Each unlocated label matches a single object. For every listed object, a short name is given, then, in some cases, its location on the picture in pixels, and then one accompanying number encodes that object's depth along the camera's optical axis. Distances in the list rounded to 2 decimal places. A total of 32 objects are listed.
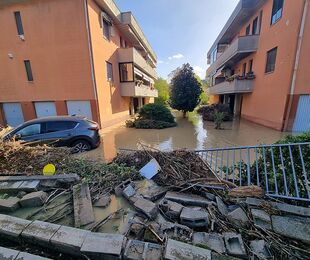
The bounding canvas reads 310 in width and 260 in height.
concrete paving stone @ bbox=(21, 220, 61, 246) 1.83
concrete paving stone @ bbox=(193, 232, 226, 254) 1.69
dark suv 5.86
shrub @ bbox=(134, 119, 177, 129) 12.37
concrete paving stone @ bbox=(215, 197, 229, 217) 2.21
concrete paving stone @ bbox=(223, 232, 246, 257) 1.62
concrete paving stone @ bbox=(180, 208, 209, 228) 2.04
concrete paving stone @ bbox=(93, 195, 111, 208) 2.57
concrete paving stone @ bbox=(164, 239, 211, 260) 1.53
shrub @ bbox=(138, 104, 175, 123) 12.88
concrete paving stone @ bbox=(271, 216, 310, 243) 1.82
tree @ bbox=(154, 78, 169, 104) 40.53
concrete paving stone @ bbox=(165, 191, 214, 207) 2.42
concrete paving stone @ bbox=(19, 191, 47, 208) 2.51
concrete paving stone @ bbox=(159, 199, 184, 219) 2.20
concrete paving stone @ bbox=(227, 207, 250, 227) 2.03
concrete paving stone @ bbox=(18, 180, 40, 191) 2.85
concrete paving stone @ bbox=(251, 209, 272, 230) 1.95
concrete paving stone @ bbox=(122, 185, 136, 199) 2.70
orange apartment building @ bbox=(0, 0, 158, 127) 10.53
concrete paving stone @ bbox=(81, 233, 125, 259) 1.61
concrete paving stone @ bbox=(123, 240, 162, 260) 1.58
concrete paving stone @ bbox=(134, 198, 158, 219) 2.22
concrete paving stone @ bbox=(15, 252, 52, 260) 1.63
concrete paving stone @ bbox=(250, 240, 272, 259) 1.62
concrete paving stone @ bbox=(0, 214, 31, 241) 1.93
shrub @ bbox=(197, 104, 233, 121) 15.23
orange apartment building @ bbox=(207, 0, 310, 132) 8.84
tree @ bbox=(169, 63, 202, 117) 17.27
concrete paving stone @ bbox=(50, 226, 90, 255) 1.73
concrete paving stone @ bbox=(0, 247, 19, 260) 1.64
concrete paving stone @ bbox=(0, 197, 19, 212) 2.41
